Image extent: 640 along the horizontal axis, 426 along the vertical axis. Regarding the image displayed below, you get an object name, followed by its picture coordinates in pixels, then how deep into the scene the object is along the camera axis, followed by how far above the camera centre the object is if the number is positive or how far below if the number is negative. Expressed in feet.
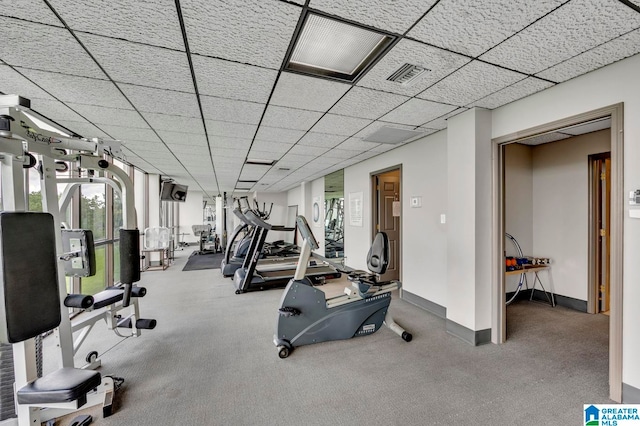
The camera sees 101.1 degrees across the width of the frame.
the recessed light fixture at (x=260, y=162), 17.52 +3.28
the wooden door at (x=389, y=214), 16.81 -0.40
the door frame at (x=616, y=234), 6.11 -0.70
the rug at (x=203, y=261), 22.95 -5.00
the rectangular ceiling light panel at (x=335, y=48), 5.15 +3.57
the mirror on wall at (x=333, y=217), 24.68 -0.85
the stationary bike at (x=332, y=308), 8.70 -3.47
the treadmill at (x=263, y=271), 14.92 -4.19
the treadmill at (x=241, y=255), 18.19 -3.73
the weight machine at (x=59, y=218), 4.96 -0.19
